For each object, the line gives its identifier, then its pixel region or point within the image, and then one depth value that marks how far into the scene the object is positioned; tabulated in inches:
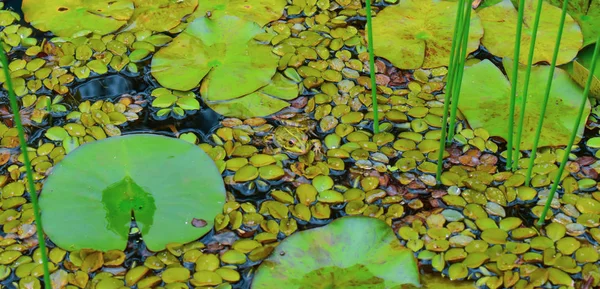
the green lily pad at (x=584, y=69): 58.2
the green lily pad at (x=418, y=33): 60.7
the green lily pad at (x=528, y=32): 60.4
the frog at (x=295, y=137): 57.4
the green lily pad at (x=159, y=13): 62.3
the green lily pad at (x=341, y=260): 52.9
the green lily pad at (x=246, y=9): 62.6
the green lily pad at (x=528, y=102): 57.7
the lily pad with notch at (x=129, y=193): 54.2
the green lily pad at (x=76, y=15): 62.2
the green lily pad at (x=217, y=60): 59.2
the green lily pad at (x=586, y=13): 61.3
